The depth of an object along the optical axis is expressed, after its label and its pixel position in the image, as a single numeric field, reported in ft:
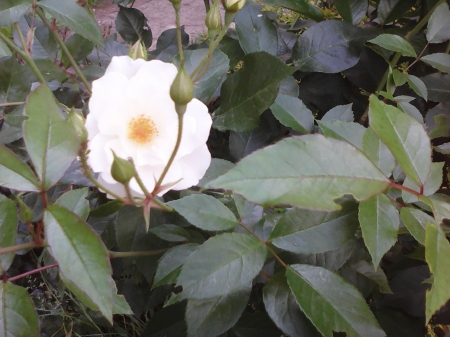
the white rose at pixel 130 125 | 1.09
